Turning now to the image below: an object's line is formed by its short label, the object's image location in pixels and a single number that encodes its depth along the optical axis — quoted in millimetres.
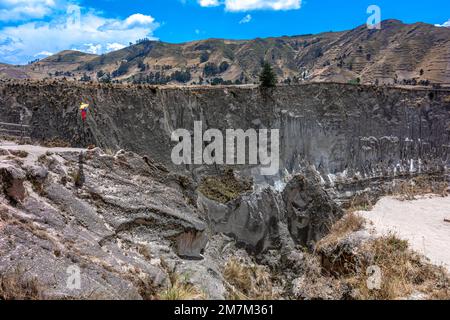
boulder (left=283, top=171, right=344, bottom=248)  24125
